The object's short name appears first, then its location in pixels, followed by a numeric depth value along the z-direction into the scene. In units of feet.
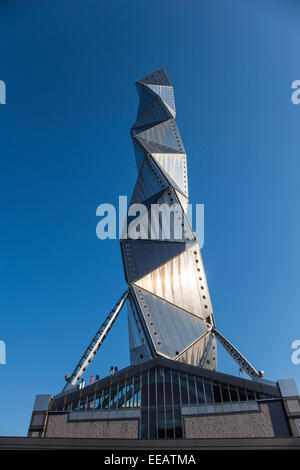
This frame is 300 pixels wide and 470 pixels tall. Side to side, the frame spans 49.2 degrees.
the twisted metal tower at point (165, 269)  116.16
